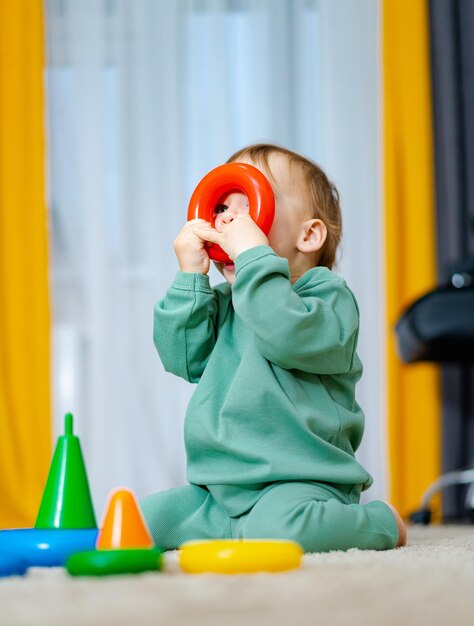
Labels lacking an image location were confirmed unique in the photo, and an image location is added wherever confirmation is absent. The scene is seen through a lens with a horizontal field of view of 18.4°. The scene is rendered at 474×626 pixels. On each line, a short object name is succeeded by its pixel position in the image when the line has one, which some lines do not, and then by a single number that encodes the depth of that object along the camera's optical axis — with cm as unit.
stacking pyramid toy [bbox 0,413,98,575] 160
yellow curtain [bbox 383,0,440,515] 368
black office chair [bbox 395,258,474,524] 281
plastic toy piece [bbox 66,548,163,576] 143
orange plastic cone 152
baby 181
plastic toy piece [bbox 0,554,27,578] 150
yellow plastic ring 145
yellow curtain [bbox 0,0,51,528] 377
